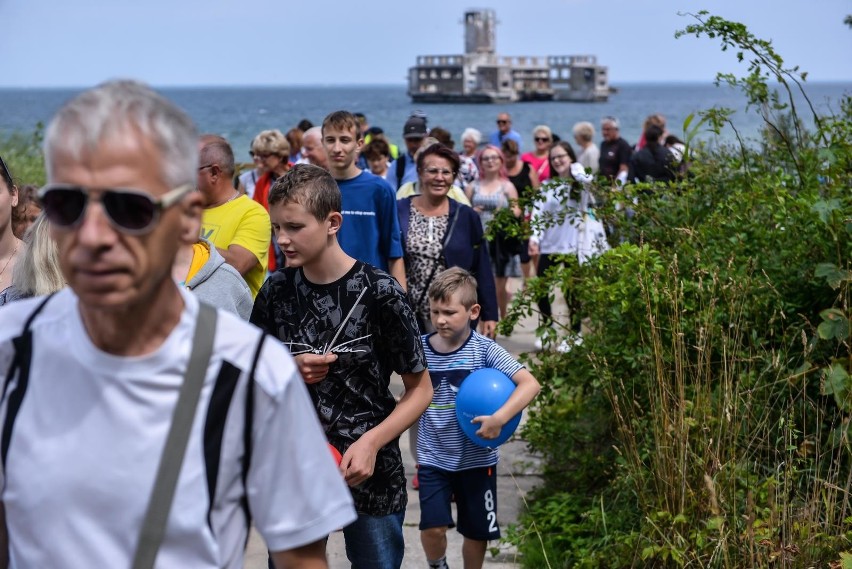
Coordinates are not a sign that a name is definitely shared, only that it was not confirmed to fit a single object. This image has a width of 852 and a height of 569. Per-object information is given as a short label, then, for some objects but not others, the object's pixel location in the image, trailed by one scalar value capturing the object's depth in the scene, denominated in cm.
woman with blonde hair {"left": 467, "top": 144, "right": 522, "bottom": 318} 995
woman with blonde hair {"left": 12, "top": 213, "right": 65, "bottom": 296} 374
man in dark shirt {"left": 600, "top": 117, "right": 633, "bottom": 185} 1633
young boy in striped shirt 502
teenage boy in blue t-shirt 651
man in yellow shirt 546
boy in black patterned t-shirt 389
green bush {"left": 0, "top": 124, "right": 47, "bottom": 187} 1591
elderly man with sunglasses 183
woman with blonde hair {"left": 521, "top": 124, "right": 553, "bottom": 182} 1456
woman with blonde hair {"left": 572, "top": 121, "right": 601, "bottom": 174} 1503
